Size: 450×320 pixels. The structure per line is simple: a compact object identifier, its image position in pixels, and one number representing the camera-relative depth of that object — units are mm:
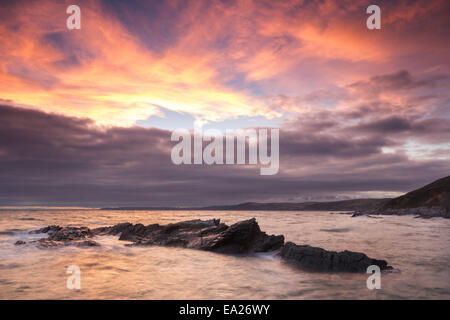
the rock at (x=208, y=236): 17688
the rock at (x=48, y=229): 30528
